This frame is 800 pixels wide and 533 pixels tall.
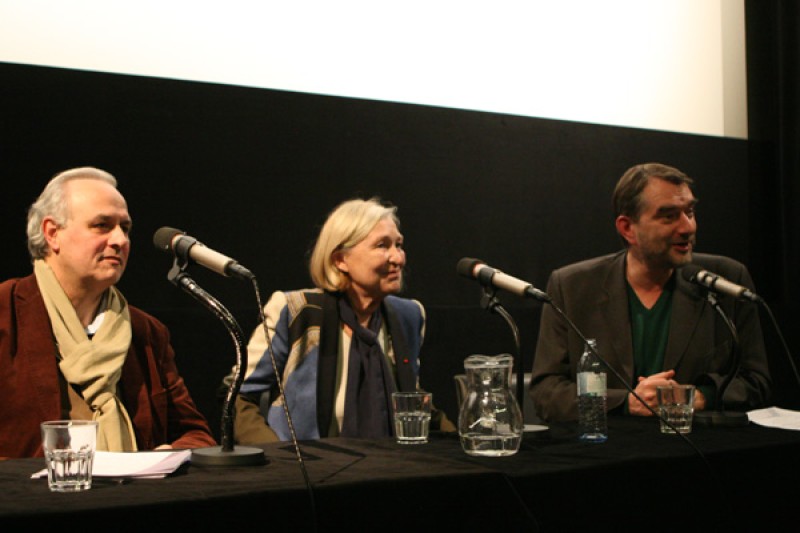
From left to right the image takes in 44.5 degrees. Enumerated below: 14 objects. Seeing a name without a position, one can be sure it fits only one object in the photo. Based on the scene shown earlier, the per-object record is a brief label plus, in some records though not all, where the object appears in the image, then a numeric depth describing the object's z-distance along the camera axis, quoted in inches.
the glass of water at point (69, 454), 60.6
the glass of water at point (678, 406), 93.2
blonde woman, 110.0
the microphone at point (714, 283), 97.4
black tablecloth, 57.7
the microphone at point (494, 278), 89.3
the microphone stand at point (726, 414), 98.0
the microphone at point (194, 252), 72.3
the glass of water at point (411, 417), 85.4
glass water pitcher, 77.9
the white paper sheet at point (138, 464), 65.4
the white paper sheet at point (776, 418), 98.8
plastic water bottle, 88.3
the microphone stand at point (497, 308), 89.9
